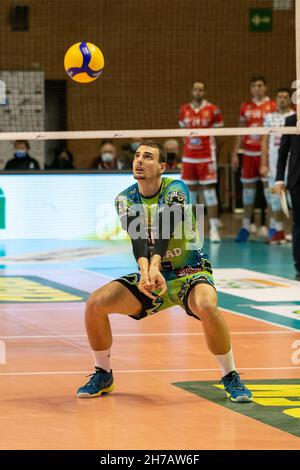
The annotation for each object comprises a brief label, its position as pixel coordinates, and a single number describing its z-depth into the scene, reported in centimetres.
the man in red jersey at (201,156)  1934
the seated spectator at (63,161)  2305
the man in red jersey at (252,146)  1952
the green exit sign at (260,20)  2680
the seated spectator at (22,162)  2055
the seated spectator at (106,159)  2100
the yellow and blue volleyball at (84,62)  1180
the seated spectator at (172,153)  2189
